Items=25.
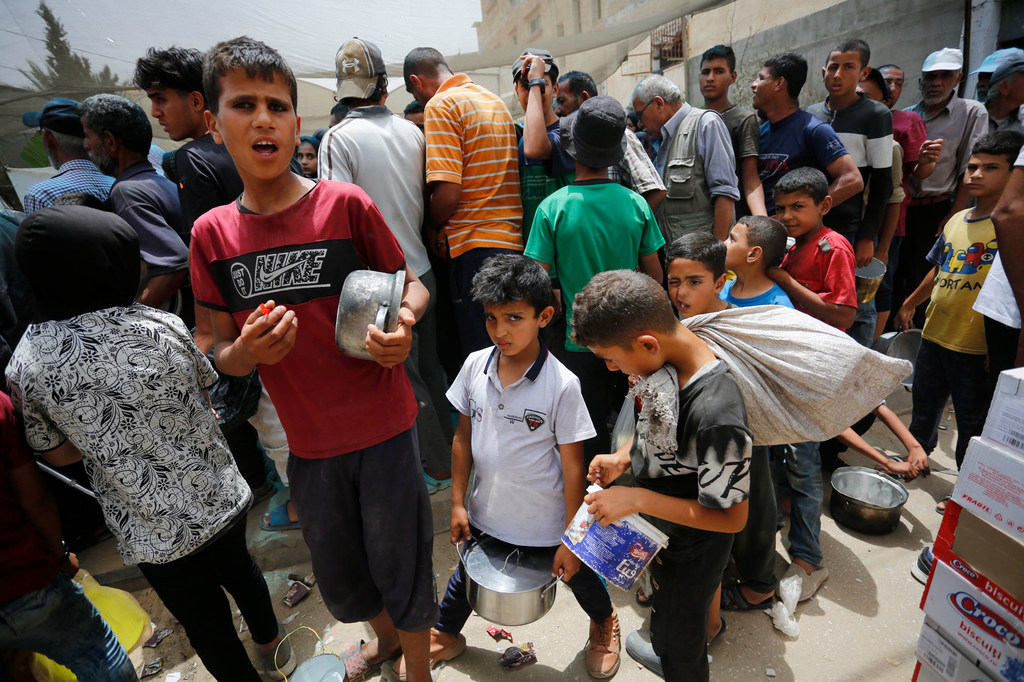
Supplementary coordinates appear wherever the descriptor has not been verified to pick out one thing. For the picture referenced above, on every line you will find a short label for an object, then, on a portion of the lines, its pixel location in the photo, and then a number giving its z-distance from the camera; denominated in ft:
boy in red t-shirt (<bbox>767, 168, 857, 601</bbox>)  8.48
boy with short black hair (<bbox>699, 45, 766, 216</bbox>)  11.37
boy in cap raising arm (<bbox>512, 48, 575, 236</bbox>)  9.99
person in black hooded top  4.93
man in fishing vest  10.56
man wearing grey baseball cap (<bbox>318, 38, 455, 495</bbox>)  8.71
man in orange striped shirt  9.41
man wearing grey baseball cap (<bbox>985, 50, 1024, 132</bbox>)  14.46
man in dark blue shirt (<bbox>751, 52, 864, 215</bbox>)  10.78
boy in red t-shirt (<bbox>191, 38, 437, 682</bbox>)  4.95
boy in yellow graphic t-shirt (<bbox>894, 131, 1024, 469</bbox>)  9.31
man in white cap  14.52
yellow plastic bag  8.20
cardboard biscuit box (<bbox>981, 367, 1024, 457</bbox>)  4.12
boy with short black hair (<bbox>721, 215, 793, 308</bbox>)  8.13
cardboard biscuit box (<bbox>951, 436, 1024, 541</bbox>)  4.09
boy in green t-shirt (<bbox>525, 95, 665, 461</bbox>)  8.57
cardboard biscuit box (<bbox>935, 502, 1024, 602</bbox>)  4.14
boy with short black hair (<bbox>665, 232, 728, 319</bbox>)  7.44
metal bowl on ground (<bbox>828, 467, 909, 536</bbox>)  9.33
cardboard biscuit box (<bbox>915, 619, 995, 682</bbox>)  4.50
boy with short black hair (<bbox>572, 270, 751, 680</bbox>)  4.75
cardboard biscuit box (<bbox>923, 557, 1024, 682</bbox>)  4.16
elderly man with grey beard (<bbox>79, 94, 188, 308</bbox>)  7.66
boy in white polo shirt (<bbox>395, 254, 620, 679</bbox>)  6.44
